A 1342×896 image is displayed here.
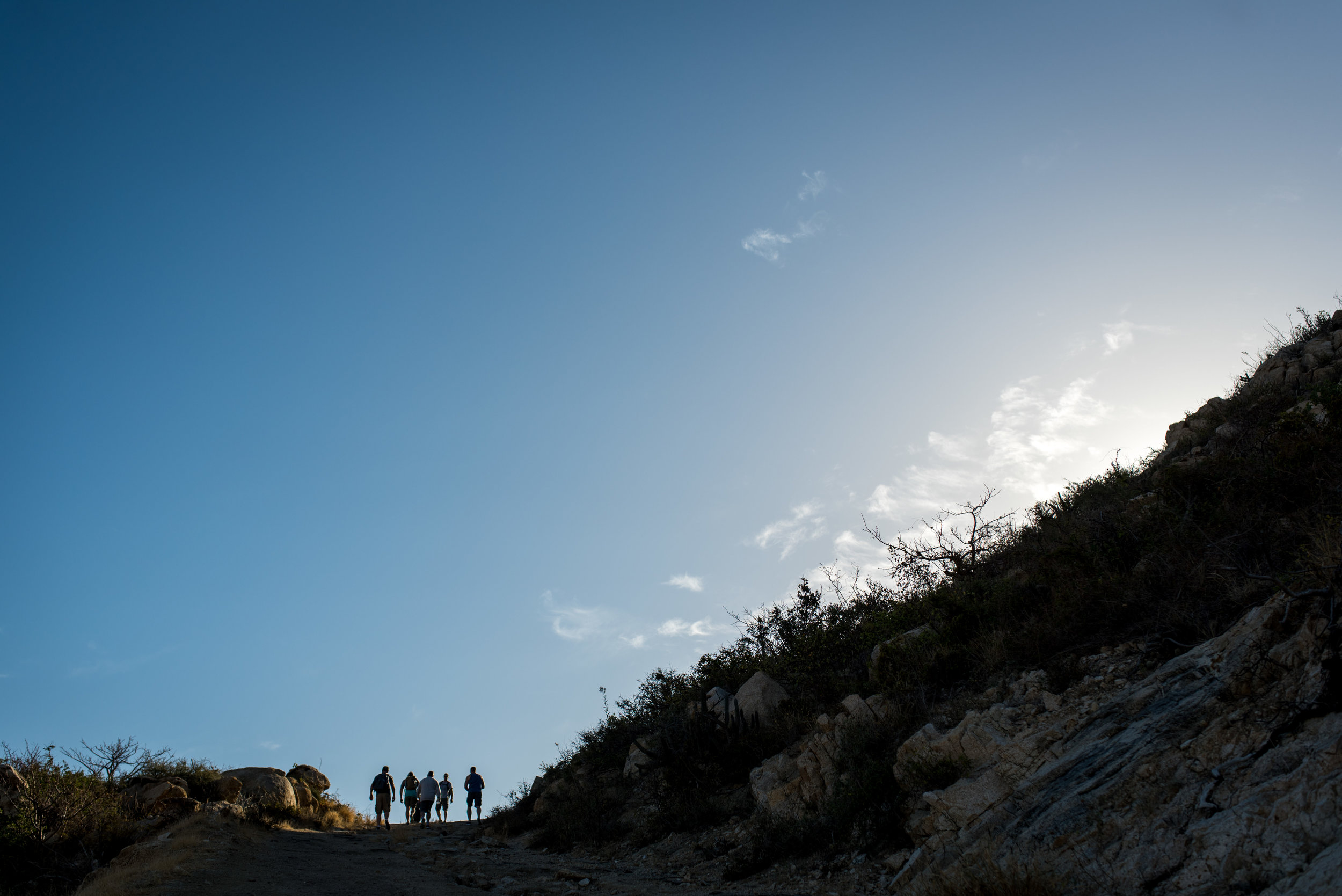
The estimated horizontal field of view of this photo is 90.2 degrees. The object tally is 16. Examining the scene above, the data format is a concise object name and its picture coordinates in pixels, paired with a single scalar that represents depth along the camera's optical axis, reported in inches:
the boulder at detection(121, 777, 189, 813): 773.3
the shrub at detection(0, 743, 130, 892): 644.1
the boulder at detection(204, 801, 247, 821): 766.5
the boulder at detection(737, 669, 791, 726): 599.2
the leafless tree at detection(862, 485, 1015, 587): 597.3
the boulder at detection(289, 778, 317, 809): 933.8
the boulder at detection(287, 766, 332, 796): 1014.4
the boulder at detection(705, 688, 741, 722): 621.6
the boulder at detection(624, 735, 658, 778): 677.3
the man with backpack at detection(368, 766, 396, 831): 1008.9
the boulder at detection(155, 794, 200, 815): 768.3
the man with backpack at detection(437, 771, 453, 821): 1019.9
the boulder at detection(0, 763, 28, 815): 684.7
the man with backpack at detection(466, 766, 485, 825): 979.3
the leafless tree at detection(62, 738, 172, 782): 777.6
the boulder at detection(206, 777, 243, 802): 851.4
